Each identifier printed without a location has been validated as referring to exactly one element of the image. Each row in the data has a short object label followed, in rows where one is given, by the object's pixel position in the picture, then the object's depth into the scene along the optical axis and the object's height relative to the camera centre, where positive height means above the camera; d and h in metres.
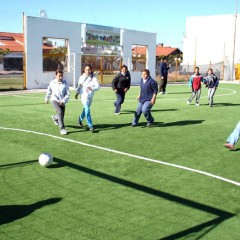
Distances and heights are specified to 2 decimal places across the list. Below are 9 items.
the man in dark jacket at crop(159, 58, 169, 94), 22.20 +0.07
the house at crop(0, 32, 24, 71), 53.00 +3.39
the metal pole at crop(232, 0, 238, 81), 46.39 +5.36
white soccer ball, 6.75 -1.54
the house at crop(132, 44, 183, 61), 72.44 +4.81
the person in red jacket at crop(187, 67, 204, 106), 16.72 -0.23
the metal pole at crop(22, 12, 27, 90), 25.59 -0.19
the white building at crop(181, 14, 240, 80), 48.78 +4.89
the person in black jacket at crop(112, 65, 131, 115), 13.50 -0.30
